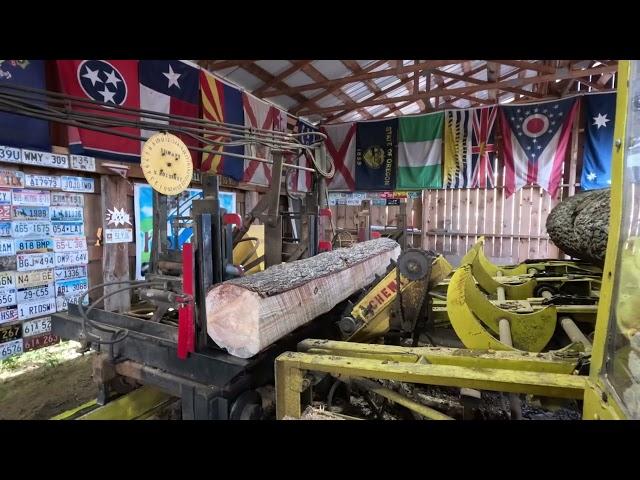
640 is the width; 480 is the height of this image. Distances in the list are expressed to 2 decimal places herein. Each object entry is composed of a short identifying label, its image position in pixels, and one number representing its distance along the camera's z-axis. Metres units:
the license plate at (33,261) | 4.31
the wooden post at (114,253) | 5.25
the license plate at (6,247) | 4.12
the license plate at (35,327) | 4.43
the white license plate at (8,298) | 4.17
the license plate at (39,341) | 4.46
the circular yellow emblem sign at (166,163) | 2.16
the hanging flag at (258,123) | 7.87
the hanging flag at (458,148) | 9.38
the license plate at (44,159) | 4.22
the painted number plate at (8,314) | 4.18
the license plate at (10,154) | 3.97
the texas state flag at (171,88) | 5.61
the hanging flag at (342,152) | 10.61
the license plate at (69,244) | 4.71
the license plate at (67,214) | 4.65
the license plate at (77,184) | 4.75
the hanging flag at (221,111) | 6.75
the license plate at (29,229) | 4.23
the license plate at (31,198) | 4.21
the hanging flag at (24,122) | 3.97
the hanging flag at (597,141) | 8.27
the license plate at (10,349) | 4.21
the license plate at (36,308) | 4.39
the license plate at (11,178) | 4.05
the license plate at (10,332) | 4.20
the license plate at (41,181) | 4.30
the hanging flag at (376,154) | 10.14
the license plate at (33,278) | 4.33
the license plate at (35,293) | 4.37
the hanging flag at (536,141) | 8.53
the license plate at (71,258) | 4.75
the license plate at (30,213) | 4.21
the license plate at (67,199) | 4.64
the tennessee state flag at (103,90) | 4.62
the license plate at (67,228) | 4.68
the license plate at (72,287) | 4.79
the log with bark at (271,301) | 1.87
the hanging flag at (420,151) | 9.66
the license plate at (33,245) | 4.29
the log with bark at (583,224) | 3.08
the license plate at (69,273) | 4.75
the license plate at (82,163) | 4.72
